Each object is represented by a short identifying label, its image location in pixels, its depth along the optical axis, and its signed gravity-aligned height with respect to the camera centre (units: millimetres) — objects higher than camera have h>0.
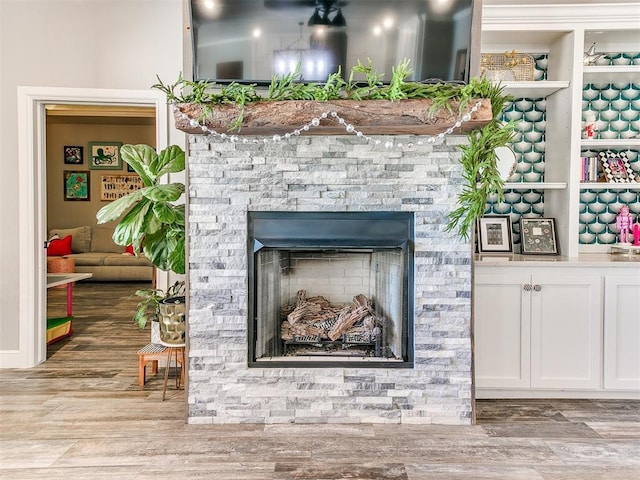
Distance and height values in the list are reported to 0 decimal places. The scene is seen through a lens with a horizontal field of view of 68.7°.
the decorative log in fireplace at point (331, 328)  2709 -598
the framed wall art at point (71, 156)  8352 +1215
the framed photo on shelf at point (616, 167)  3249 +408
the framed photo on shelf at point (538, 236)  3176 -75
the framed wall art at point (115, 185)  8398 +706
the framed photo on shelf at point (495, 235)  3262 -69
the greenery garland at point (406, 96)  2256 +628
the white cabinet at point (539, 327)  2787 -606
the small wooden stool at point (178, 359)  2779 -871
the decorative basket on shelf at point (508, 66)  3168 +1082
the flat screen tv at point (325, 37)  2373 +959
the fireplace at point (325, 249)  2461 -200
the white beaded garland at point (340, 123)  2254 +471
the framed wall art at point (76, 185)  8336 +696
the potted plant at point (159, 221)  2527 +18
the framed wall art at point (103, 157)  8367 +1204
